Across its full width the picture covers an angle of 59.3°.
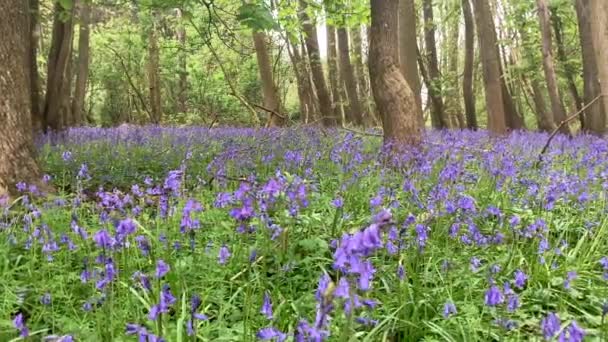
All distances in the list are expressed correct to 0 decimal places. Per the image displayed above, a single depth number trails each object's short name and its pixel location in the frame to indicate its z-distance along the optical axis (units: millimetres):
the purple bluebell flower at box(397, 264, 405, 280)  2341
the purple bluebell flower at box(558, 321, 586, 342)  1415
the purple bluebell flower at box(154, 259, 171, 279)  1930
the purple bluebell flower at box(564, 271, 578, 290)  2455
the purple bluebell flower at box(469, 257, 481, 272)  2779
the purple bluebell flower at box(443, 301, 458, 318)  2170
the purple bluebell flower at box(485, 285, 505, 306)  1735
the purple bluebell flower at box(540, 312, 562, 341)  1456
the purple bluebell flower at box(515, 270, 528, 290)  2238
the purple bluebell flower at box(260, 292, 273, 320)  1734
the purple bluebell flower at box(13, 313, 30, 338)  1610
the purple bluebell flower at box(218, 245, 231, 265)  2264
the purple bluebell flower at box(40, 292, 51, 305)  2213
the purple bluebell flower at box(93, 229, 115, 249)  1966
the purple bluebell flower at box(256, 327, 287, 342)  1537
